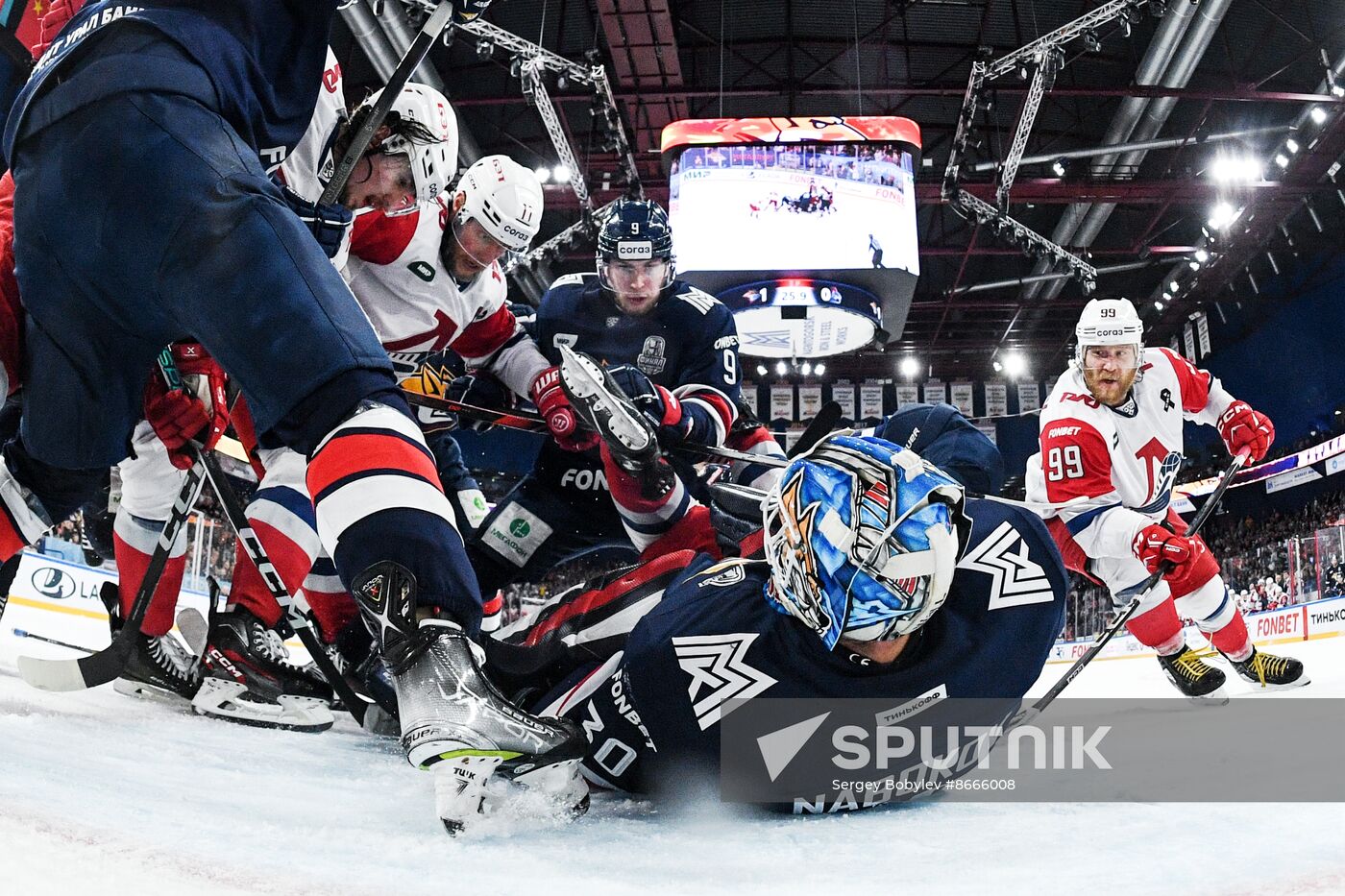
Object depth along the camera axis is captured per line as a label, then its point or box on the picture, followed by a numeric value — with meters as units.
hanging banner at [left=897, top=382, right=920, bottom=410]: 20.19
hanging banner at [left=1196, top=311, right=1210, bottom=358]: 18.06
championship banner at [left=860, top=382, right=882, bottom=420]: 20.12
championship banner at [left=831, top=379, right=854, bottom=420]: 20.16
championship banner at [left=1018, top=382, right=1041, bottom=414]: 20.17
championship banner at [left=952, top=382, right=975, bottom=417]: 20.38
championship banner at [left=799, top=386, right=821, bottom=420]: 20.42
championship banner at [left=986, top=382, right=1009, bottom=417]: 20.81
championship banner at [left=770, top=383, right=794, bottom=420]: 20.06
